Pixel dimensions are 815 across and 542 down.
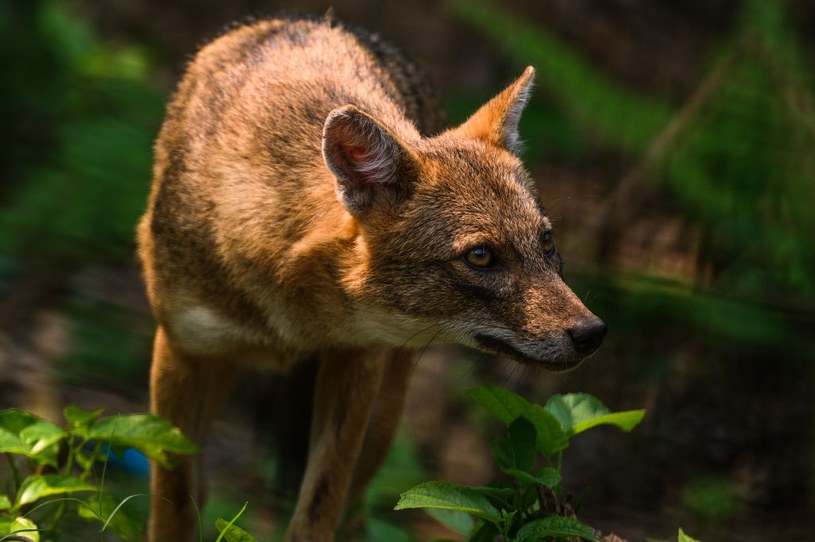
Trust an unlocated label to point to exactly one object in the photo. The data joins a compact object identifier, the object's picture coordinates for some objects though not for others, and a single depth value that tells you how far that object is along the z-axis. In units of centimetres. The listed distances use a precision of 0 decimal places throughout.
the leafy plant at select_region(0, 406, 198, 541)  923
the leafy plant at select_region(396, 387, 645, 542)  863
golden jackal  1030
